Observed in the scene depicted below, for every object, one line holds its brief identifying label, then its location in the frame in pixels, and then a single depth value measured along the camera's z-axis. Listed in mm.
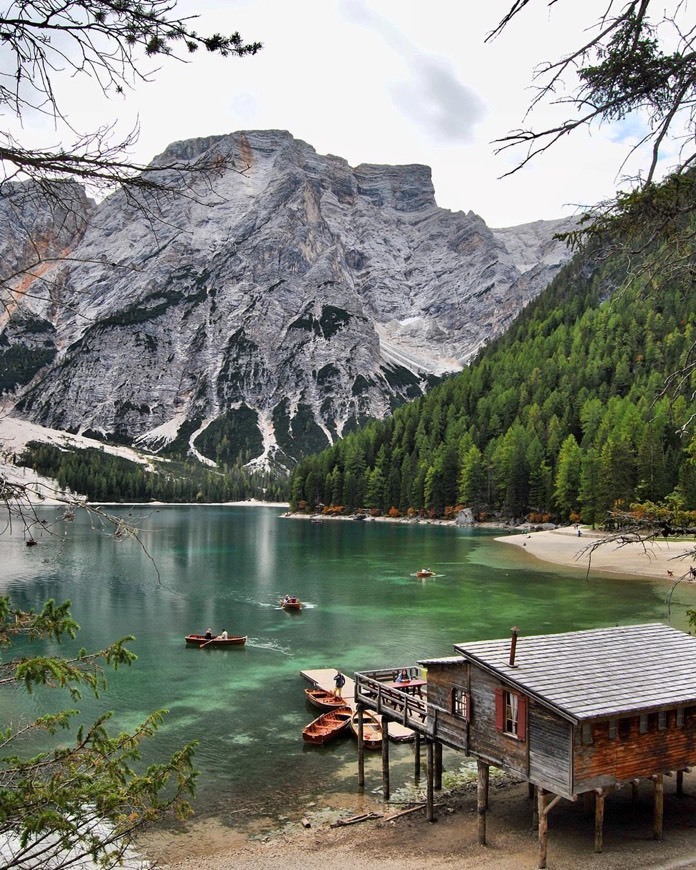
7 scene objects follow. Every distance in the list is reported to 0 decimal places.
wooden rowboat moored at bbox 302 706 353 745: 31706
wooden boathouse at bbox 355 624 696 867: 20125
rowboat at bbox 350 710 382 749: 31203
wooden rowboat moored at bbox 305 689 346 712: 35253
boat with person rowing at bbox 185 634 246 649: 49125
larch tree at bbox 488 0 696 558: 8531
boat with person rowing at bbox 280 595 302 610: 61188
